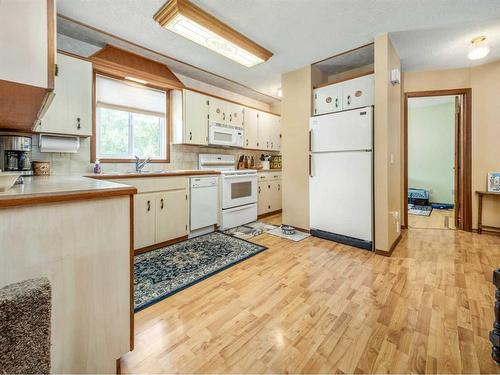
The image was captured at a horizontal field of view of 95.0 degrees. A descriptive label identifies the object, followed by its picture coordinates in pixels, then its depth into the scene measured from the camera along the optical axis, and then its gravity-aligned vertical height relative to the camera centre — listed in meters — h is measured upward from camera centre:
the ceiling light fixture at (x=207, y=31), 2.11 +1.63
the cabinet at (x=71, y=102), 2.34 +0.89
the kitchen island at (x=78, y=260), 0.84 -0.31
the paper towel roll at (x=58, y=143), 2.36 +0.44
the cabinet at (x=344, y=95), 2.86 +1.20
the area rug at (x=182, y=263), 1.90 -0.83
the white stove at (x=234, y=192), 3.67 -0.13
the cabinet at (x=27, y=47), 0.79 +0.50
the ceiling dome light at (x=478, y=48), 2.62 +1.61
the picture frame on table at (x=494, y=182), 3.35 +0.04
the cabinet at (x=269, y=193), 4.47 -0.16
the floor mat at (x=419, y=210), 4.85 -0.56
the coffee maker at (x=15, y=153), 2.01 +0.28
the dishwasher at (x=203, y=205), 3.28 -0.30
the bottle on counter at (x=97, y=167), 2.71 +0.21
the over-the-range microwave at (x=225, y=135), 3.81 +0.88
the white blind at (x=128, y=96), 2.91 +1.24
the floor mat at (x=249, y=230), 3.40 -0.72
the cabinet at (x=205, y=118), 3.48 +1.16
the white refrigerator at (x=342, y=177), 2.80 +0.11
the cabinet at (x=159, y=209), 2.69 -0.31
